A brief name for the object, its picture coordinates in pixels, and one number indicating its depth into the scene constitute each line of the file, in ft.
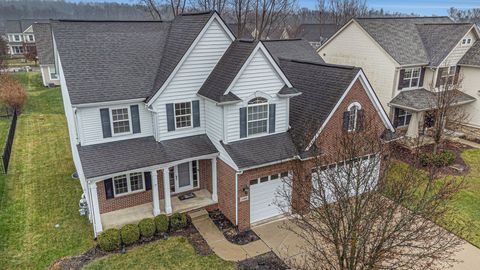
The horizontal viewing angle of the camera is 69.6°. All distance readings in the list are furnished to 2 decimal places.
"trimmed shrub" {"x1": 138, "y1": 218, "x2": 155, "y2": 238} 48.06
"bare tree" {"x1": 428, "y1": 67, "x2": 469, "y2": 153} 70.49
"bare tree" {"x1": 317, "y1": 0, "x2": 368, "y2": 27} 210.38
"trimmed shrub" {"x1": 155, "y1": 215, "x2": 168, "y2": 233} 49.32
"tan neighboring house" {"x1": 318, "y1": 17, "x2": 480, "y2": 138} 85.66
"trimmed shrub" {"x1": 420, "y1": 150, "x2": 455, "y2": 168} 69.20
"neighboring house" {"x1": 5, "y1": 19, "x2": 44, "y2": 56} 276.82
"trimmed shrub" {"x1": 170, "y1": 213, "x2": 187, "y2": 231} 50.42
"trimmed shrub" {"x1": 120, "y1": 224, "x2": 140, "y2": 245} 46.80
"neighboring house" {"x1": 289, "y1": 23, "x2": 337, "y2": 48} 221.05
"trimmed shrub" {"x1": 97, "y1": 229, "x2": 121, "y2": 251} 45.24
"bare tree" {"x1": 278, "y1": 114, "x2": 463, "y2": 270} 28.32
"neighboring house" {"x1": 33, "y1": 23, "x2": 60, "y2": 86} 151.02
